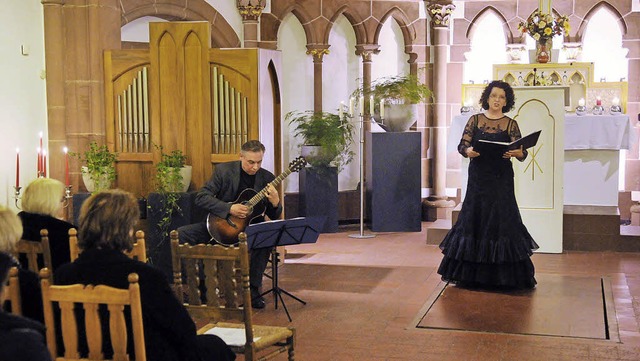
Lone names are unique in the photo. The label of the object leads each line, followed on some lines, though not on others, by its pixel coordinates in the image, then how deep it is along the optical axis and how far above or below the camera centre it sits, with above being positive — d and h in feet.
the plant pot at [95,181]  23.26 -1.36
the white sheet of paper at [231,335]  12.87 -3.16
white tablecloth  29.17 -0.22
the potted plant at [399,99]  32.58 +1.07
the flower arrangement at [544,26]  31.50 +3.68
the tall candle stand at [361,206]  31.91 -2.89
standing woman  22.22 -2.35
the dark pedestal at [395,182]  33.04 -2.09
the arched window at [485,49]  37.19 +3.34
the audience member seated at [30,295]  10.88 -2.06
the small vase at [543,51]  32.32 +2.82
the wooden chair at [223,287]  12.66 -2.36
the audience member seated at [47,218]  14.87 -1.50
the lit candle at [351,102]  31.53 +0.95
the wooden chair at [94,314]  9.77 -2.13
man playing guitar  20.86 -1.57
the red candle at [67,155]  21.24 -0.67
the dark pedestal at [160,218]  22.65 -2.42
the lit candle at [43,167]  20.36 -0.85
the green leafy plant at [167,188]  22.43 -1.54
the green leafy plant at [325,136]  32.58 -0.29
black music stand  18.31 -2.28
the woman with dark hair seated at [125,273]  10.22 -1.69
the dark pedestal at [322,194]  33.12 -2.54
